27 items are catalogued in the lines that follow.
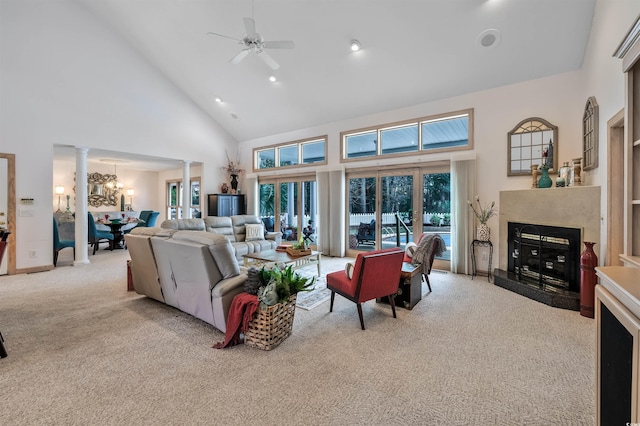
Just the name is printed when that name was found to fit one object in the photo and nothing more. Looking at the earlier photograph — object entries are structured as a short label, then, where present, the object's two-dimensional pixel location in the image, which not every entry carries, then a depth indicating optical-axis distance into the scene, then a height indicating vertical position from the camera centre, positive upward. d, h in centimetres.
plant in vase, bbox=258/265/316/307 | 239 -65
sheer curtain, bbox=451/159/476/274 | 489 +0
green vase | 400 +46
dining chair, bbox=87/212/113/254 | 675 -61
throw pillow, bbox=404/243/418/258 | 394 -52
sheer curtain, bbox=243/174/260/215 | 823 +51
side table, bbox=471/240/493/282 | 469 -68
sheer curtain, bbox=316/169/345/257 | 648 +2
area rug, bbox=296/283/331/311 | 344 -112
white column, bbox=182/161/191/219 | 770 +69
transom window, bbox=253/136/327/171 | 705 +154
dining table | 747 -47
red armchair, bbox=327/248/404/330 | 275 -68
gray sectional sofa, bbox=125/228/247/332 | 256 -59
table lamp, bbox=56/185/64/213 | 830 +61
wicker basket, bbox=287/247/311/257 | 437 -63
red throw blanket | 238 -89
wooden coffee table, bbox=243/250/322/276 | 417 -70
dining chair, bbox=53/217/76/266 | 548 -65
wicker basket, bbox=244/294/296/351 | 236 -98
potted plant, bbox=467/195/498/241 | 472 -6
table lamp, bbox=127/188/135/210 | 986 +60
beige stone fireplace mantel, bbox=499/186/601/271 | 338 +5
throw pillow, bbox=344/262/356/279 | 301 -62
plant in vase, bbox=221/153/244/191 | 845 +120
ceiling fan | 365 +233
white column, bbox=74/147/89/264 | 575 +4
